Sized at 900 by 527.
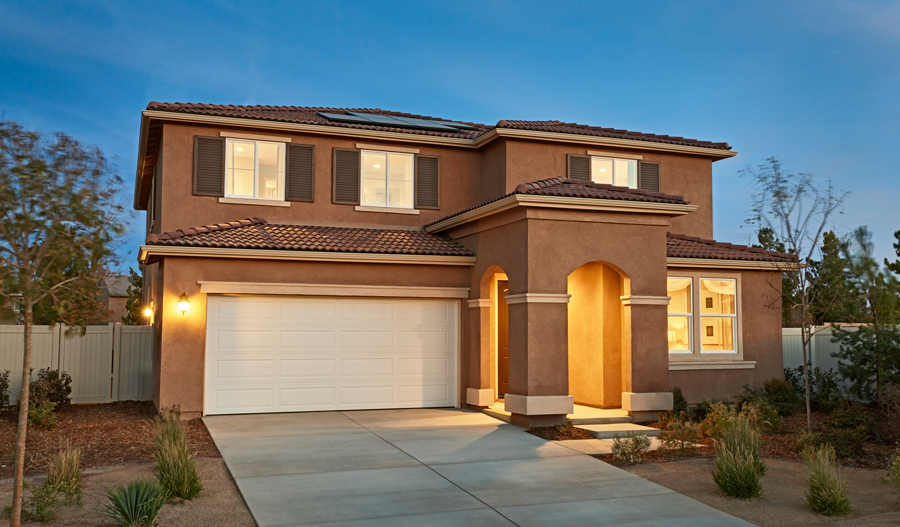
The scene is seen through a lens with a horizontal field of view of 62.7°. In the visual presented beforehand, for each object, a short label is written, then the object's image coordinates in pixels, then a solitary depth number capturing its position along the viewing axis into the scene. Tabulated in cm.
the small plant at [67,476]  756
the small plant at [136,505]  675
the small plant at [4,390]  1496
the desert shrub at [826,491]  764
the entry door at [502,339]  1570
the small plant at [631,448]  1007
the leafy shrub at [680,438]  1060
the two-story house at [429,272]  1317
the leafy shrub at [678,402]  1400
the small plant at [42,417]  1235
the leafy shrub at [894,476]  810
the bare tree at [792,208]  1155
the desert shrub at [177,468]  777
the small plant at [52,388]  1441
